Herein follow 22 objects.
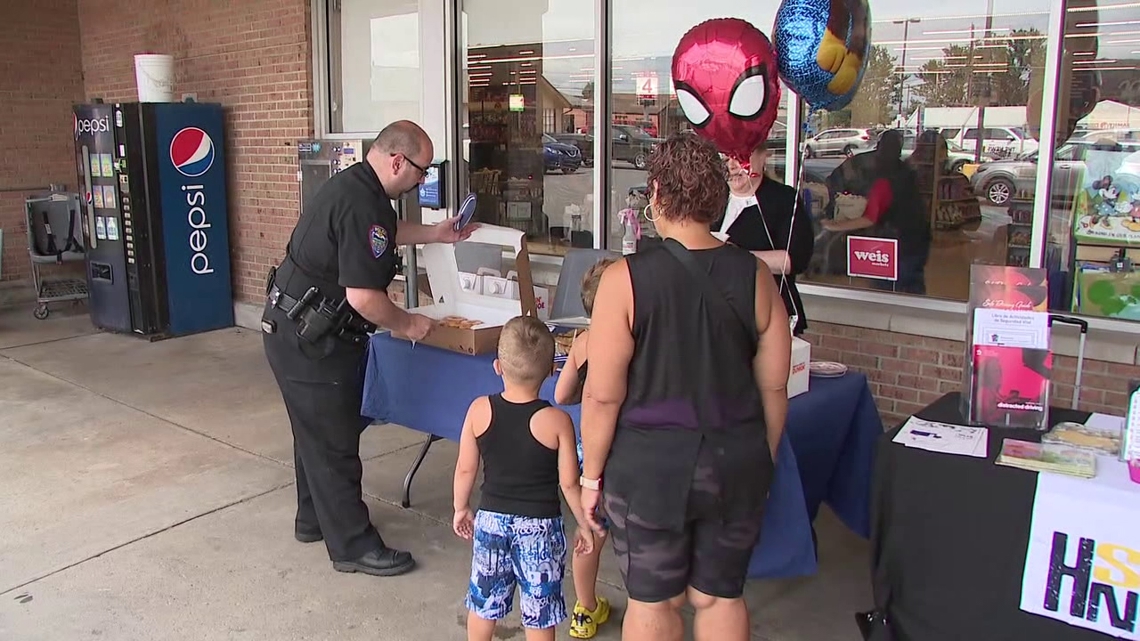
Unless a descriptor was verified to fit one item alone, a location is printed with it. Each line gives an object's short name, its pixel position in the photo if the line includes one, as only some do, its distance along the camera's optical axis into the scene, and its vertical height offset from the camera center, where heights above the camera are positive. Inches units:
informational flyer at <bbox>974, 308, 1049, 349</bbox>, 101.0 -18.7
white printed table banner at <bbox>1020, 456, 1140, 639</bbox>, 83.7 -36.6
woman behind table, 136.6 -9.6
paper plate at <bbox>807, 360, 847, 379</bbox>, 123.9 -28.7
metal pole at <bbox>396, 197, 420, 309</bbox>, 229.2 -31.7
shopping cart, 343.6 -31.6
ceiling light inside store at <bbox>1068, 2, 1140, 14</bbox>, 165.2 +27.7
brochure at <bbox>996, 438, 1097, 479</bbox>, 89.2 -29.9
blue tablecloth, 101.5 -36.7
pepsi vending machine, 294.2 -21.2
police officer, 125.6 -23.7
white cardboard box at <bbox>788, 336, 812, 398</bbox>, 111.3 -25.7
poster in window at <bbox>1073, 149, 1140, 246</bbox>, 162.4 -7.1
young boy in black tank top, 98.0 -35.6
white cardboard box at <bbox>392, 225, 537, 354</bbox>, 134.9 -23.3
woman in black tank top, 83.1 -21.7
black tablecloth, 90.2 -39.9
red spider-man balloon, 118.3 +9.8
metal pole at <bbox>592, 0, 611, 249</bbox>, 224.7 +9.7
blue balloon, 119.5 +14.7
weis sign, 190.7 -21.0
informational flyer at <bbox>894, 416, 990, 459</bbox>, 96.4 -30.2
